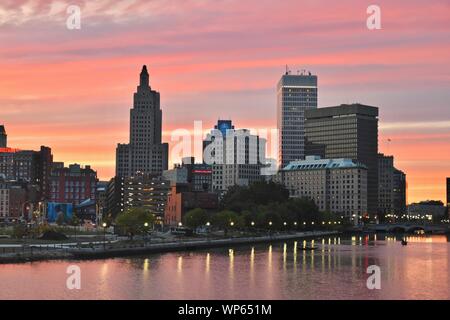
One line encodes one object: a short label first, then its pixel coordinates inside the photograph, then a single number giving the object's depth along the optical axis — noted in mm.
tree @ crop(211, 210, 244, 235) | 176125
